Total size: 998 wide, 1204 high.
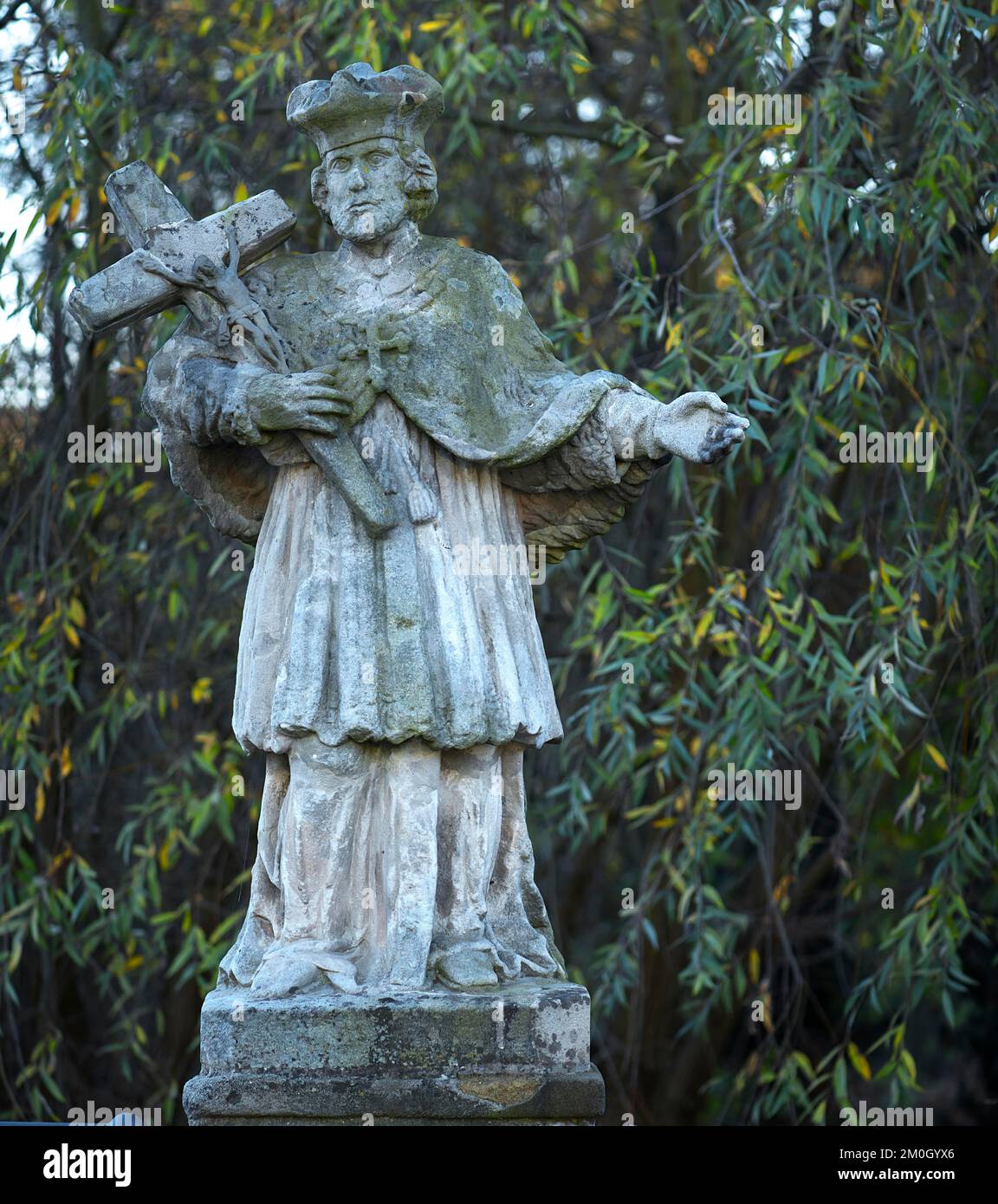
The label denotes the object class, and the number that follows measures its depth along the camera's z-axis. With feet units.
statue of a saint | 16.94
